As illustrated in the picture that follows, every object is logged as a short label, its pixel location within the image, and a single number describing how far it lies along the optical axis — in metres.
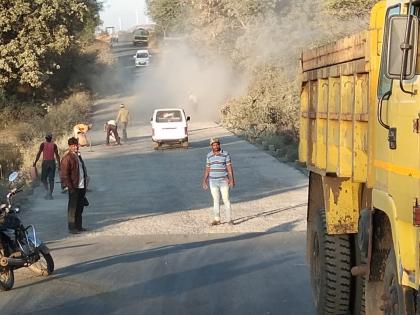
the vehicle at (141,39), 113.06
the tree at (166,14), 108.81
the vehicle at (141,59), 83.75
